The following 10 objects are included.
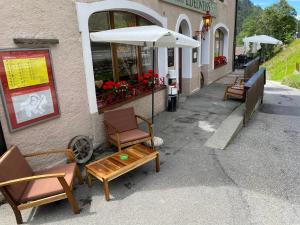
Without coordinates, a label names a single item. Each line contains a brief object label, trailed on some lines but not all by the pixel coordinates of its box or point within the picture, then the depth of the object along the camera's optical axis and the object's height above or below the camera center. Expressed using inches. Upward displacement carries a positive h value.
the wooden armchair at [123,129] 181.4 -60.0
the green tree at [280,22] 1428.4 +170.0
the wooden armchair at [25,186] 114.5 -65.4
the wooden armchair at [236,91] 336.8 -57.6
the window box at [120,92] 211.3 -34.1
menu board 134.3 -15.7
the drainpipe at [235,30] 579.9 +54.7
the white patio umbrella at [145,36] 161.9 +14.4
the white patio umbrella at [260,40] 574.2 +26.3
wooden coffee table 136.3 -66.6
